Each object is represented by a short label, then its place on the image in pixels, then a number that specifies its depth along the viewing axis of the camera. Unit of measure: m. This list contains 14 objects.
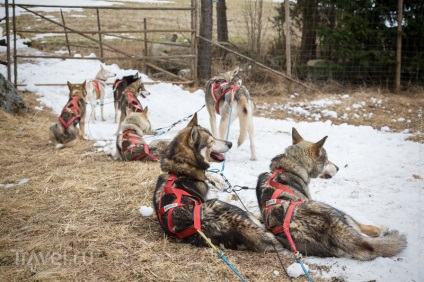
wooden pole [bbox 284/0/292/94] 10.52
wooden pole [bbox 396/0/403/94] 10.02
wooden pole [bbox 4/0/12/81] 10.22
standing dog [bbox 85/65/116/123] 9.04
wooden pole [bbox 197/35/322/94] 10.27
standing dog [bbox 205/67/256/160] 5.79
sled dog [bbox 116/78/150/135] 7.57
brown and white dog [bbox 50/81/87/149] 6.64
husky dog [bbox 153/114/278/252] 2.85
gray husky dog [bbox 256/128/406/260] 2.75
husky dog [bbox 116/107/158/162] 5.64
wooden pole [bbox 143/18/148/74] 12.89
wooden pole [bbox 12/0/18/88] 10.59
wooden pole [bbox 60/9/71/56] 13.73
